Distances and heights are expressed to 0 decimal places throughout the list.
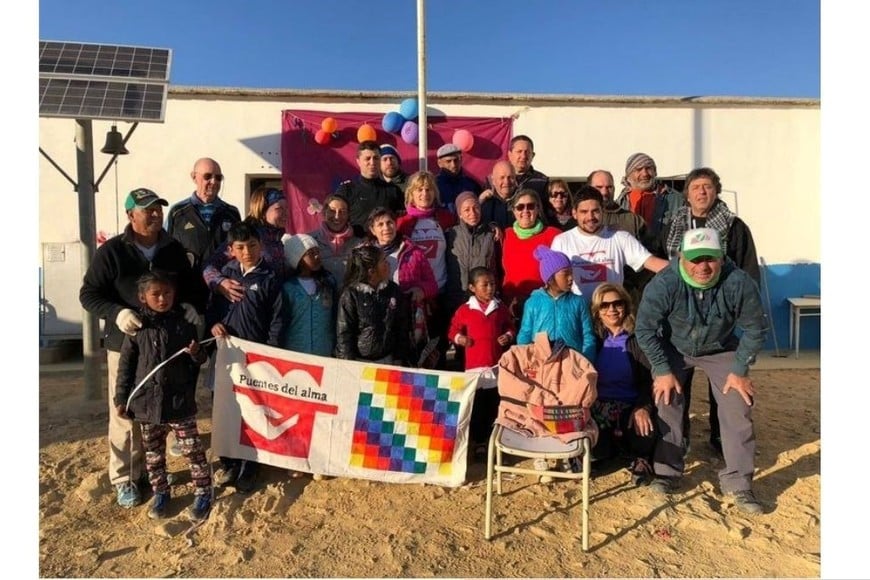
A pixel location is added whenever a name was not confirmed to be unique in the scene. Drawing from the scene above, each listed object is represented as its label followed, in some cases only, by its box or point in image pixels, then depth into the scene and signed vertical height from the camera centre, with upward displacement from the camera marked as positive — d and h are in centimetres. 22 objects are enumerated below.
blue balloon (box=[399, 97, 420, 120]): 740 +231
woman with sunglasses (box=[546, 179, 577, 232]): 449 +62
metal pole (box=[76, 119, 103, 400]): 529 +58
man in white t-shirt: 402 +24
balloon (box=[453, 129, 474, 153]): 747 +191
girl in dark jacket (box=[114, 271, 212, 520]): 322 -58
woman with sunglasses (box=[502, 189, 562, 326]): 409 +27
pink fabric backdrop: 736 +173
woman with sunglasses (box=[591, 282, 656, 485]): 377 -63
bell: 534 +135
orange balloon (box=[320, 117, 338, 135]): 727 +205
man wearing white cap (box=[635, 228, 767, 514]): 345 -36
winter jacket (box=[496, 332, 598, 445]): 348 -63
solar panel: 500 +192
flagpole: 654 +239
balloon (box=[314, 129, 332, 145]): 729 +191
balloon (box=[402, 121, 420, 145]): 739 +199
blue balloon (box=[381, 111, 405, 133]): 739 +213
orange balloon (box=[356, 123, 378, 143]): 728 +195
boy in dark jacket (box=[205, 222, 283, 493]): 353 -13
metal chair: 298 -93
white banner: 350 -83
